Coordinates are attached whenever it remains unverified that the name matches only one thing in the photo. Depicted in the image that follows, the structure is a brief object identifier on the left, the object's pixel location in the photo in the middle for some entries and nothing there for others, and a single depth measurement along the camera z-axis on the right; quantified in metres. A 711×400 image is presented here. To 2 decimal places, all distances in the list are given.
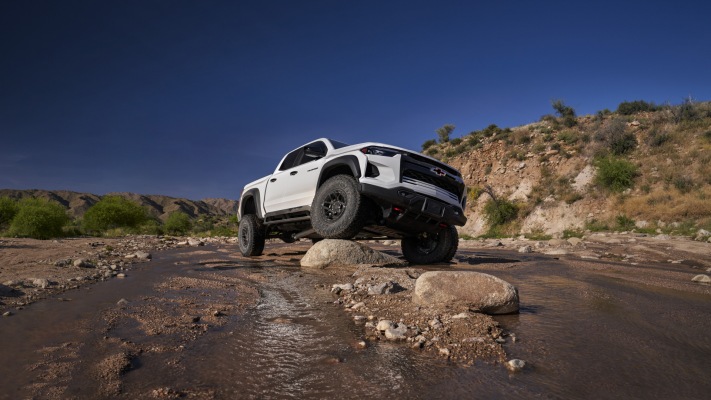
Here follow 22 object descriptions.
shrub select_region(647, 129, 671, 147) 23.27
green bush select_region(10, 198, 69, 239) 19.61
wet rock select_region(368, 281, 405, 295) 3.61
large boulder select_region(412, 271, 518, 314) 3.05
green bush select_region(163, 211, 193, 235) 36.66
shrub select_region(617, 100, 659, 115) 30.66
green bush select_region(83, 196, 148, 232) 30.47
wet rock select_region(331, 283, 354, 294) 3.83
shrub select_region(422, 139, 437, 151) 41.16
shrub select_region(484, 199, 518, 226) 24.64
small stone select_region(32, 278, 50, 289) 3.91
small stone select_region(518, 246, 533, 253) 10.88
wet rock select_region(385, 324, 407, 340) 2.38
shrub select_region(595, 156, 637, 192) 21.02
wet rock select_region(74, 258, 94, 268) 5.66
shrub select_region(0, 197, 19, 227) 24.88
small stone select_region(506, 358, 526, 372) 1.93
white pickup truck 5.64
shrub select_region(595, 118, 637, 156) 24.20
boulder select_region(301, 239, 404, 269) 6.08
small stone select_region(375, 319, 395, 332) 2.50
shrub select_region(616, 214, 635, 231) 17.76
